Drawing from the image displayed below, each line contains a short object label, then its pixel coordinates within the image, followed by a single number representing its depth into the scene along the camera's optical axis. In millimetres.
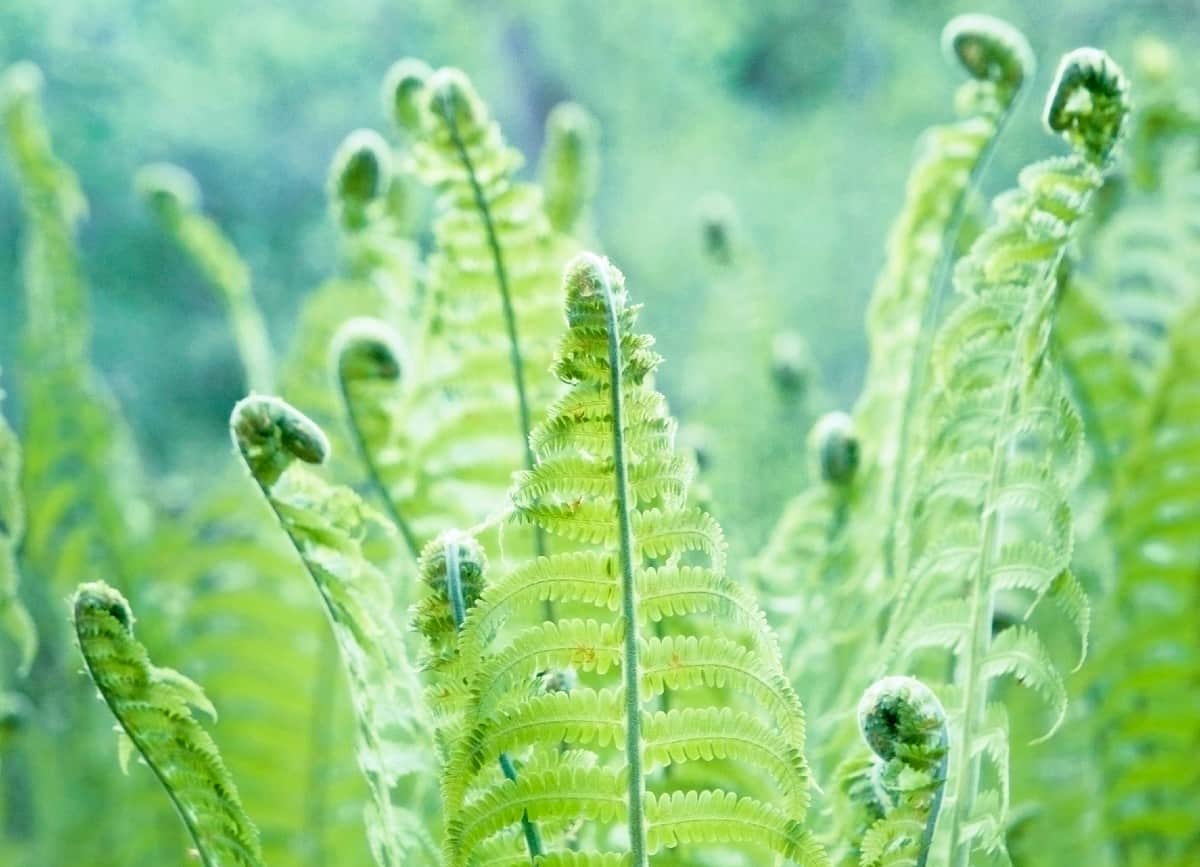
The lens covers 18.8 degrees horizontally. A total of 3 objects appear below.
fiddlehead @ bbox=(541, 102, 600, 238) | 1989
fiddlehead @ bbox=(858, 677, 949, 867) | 1388
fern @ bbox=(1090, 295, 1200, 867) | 2011
